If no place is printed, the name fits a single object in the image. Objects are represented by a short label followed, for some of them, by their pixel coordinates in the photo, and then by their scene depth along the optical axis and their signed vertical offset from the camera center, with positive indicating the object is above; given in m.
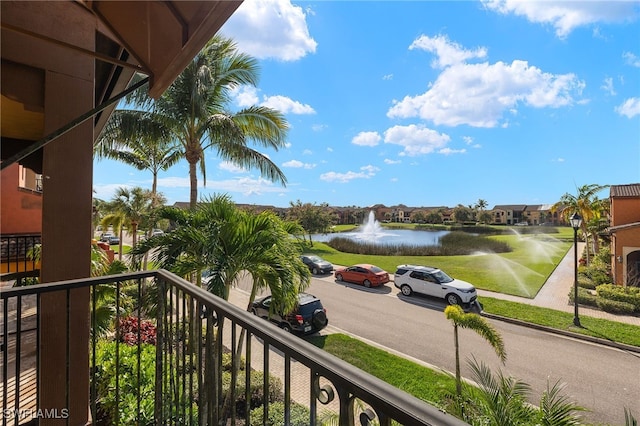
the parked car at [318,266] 17.75 -2.83
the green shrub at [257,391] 4.57 -2.74
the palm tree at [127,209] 17.16 +0.41
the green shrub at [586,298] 11.24 -3.01
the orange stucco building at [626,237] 12.32 -0.84
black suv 8.24 -2.72
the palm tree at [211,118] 8.89 +2.93
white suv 11.21 -2.62
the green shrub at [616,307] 10.36 -3.04
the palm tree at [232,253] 4.20 -0.50
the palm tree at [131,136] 9.12 +2.45
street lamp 9.16 -0.22
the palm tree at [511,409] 3.11 -2.00
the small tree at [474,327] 5.27 -1.93
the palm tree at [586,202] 17.06 +0.80
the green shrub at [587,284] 13.83 -2.99
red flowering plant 6.24 -2.45
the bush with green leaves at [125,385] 2.88 -1.87
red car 14.28 -2.76
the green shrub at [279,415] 2.90 -2.25
